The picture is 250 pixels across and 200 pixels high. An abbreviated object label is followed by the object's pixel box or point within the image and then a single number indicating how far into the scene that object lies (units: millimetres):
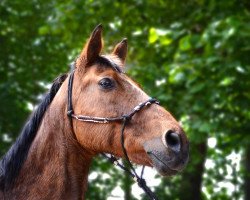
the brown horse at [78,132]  3836
